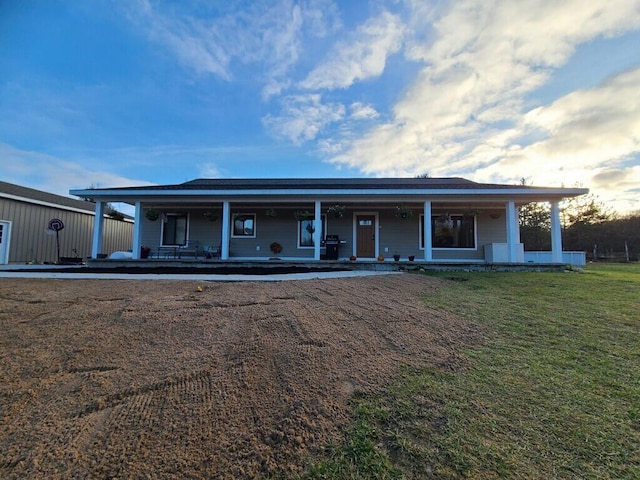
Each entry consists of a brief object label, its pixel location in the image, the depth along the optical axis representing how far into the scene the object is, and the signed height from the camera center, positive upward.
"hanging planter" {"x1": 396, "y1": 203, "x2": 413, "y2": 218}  10.38 +1.47
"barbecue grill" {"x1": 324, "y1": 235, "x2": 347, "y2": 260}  11.63 +0.29
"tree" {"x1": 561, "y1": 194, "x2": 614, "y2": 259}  21.08 +2.27
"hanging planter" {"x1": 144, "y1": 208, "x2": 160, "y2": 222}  10.66 +1.35
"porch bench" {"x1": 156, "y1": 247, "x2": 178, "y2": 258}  11.90 +0.00
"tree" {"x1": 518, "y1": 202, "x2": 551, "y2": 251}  21.45 +2.00
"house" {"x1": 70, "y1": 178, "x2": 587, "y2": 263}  10.12 +1.29
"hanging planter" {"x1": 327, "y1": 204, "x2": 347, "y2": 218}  10.39 +1.54
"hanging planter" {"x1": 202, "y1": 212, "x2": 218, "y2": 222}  11.75 +1.45
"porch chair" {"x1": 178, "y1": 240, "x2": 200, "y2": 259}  11.84 +0.17
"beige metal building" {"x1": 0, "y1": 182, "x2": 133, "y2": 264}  12.05 +1.12
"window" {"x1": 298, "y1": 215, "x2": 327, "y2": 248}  12.05 +0.90
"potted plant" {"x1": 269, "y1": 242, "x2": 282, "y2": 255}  11.92 +0.20
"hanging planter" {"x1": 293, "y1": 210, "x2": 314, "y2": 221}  10.77 +1.43
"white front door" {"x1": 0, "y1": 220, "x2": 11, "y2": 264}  11.87 +0.43
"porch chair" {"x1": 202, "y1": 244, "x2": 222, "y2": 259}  11.47 +0.05
